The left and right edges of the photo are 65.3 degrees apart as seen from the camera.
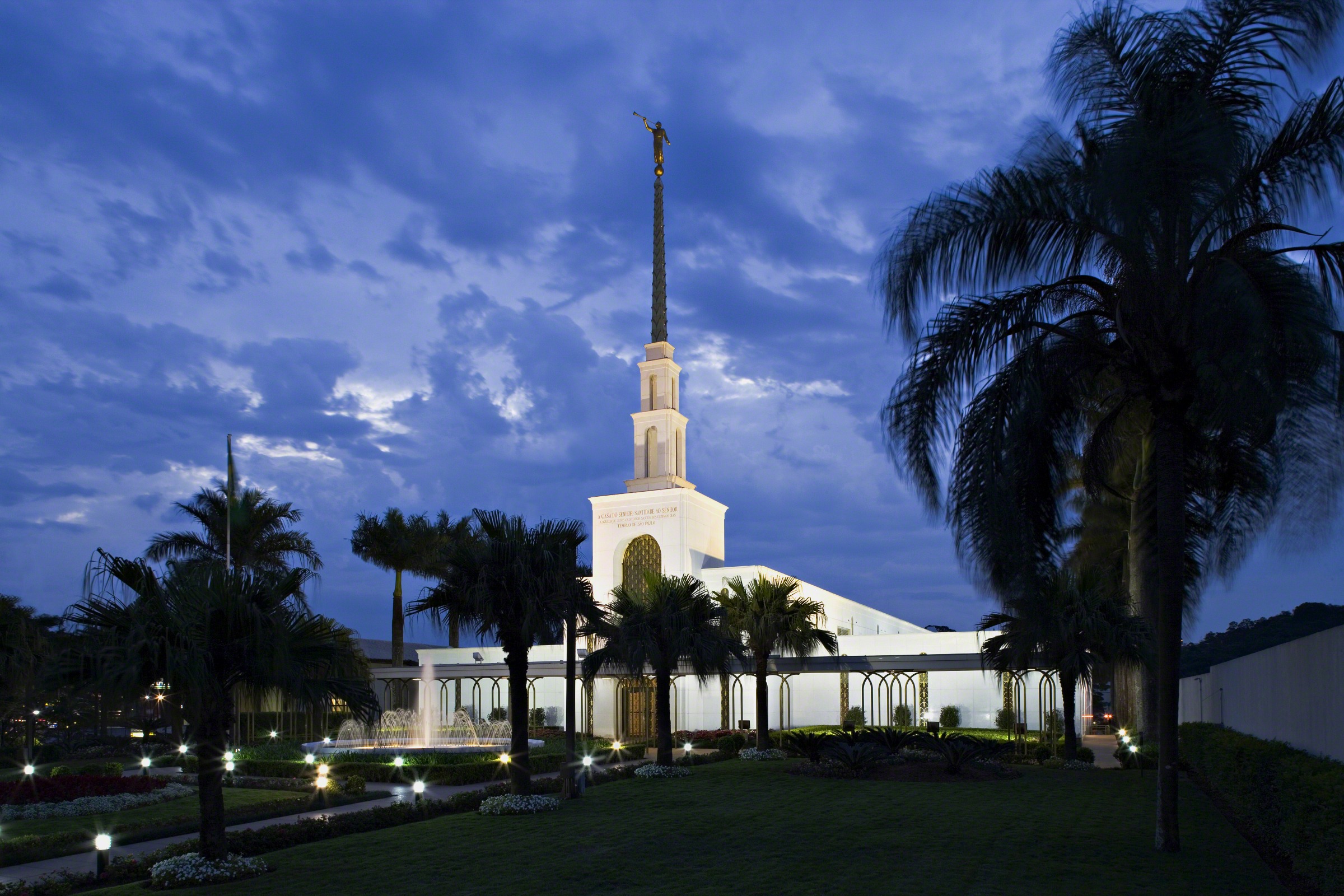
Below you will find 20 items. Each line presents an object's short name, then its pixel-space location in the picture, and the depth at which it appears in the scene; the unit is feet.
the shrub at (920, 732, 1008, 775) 78.23
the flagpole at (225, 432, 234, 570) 99.29
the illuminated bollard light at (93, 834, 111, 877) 42.83
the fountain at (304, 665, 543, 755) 103.50
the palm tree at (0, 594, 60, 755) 58.54
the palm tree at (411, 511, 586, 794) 59.62
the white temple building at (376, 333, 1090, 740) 129.18
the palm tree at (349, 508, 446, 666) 165.48
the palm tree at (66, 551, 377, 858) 38.93
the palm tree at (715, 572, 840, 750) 100.68
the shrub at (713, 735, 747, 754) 105.09
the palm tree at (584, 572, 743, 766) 83.30
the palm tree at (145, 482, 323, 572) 130.62
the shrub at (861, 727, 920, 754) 85.30
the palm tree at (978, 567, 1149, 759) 81.46
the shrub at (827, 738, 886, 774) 77.97
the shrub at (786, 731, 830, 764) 84.69
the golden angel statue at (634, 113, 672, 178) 182.09
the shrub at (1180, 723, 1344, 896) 31.07
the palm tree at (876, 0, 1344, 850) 32.63
